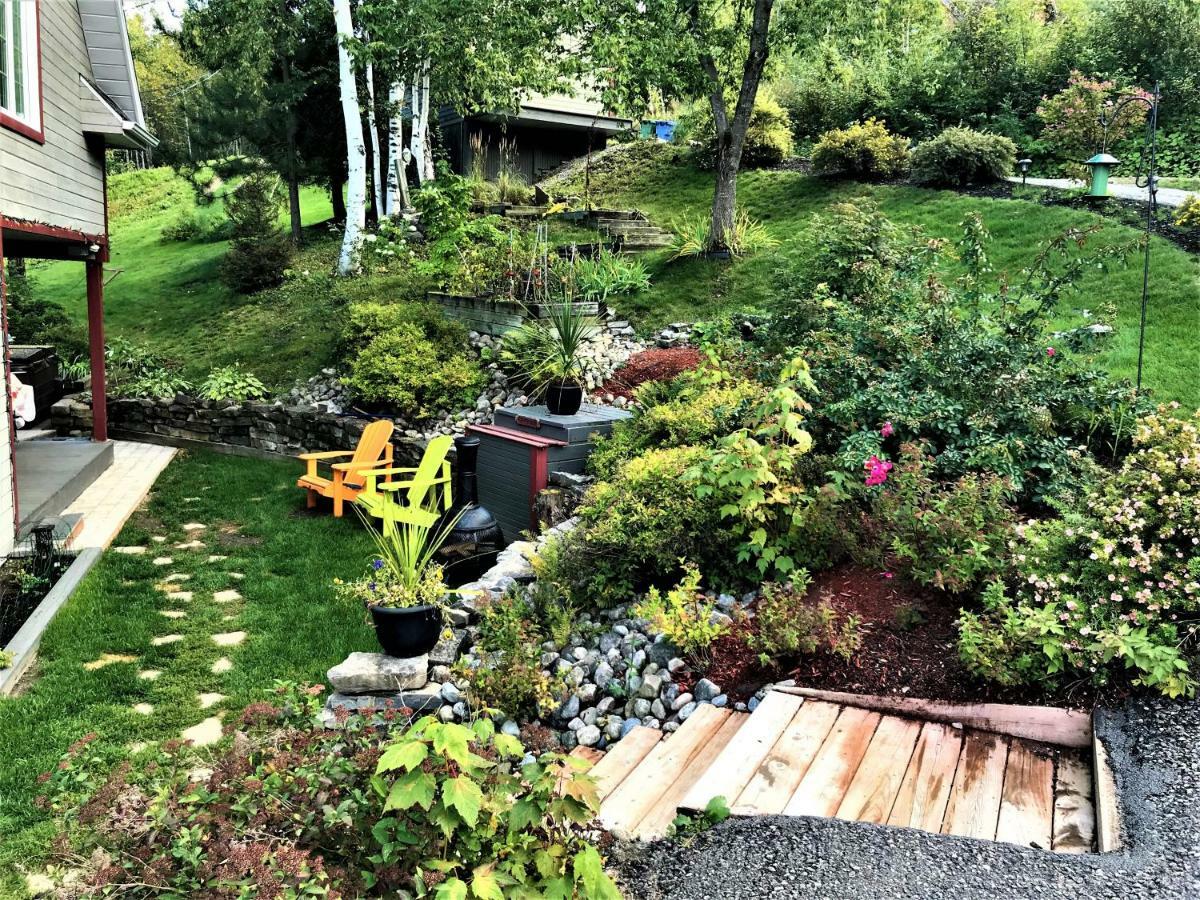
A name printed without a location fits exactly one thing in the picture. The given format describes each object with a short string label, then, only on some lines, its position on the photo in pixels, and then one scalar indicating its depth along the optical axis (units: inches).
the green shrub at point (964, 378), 165.6
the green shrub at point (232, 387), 390.6
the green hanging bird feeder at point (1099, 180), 299.9
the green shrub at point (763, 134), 544.7
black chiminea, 200.8
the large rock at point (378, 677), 149.9
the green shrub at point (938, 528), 136.7
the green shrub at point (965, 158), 445.1
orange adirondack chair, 283.3
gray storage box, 244.4
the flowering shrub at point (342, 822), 70.1
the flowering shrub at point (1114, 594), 113.9
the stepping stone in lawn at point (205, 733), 149.8
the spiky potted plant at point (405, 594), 153.3
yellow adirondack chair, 160.2
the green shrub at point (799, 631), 129.0
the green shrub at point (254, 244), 549.3
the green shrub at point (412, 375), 332.5
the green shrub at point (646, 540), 161.9
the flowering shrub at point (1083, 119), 454.9
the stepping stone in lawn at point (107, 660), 176.2
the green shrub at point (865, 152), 484.4
